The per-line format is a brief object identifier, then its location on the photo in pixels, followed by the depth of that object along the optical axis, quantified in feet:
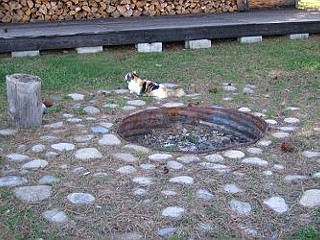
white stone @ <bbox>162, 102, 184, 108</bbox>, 17.10
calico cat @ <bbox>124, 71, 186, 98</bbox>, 17.99
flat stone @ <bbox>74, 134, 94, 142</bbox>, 14.07
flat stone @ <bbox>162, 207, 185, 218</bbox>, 10.41
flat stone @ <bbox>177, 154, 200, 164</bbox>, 12.84
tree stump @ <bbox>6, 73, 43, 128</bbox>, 14.49
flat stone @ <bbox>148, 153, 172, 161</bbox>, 12.92
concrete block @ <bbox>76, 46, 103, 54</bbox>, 24.61
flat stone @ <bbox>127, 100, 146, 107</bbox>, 17.23
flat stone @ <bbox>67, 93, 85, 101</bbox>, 17.69
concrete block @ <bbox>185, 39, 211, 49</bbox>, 26.07
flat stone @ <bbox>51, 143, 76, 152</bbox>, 13.47
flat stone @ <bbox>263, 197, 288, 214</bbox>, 10.73
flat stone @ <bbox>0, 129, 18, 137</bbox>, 14.39
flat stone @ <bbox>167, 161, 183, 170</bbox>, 12.46
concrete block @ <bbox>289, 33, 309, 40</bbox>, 28.43
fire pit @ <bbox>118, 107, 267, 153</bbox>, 14.99
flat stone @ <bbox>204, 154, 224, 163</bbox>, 12.93
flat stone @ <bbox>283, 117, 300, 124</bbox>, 15.66
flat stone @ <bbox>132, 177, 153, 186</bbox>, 11.67
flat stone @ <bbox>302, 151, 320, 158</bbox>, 13.21
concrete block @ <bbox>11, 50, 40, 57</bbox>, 23.61
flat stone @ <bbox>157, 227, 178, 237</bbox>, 9.80
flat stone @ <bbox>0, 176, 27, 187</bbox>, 11.62
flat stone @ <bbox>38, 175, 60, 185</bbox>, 11.66
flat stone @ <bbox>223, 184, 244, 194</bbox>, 11.39
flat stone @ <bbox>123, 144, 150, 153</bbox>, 13.44
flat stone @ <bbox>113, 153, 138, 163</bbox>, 12.85
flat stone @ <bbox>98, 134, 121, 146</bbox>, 13.89
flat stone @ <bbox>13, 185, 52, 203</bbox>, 10.96
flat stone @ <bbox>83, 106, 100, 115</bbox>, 16.42
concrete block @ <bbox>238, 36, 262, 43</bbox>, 27.30
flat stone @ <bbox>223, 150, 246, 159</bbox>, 13.15
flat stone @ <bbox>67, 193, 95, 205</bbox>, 10.89
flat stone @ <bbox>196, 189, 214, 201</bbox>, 11.09
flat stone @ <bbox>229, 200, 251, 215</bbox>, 10.61
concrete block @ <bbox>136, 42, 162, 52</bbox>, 25.29
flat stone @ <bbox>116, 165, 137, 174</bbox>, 12.21
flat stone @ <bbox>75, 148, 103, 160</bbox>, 13.01
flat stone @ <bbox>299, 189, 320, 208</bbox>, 10.93
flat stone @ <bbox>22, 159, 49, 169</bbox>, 12.50
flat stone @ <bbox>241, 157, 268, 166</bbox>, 12.78
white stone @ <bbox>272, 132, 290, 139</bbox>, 14.48
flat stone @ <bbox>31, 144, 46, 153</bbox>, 13.41
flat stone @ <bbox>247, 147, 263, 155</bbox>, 13.42
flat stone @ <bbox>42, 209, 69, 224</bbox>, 10.20
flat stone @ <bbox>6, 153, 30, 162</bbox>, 12.85
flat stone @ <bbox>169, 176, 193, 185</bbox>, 11.74
